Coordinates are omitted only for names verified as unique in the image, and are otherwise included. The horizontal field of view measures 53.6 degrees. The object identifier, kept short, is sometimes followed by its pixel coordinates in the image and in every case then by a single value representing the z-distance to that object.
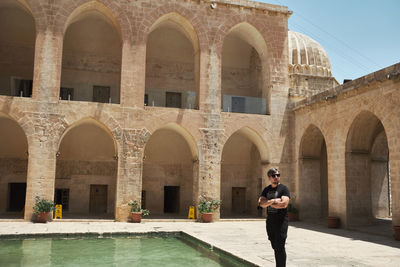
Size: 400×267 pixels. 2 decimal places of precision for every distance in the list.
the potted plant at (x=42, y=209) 13.12
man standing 5.06
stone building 13.62
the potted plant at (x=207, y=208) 14.60
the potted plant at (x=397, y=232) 10.18
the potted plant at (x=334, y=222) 13.12
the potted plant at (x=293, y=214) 15.34
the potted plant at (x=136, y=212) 13.90
